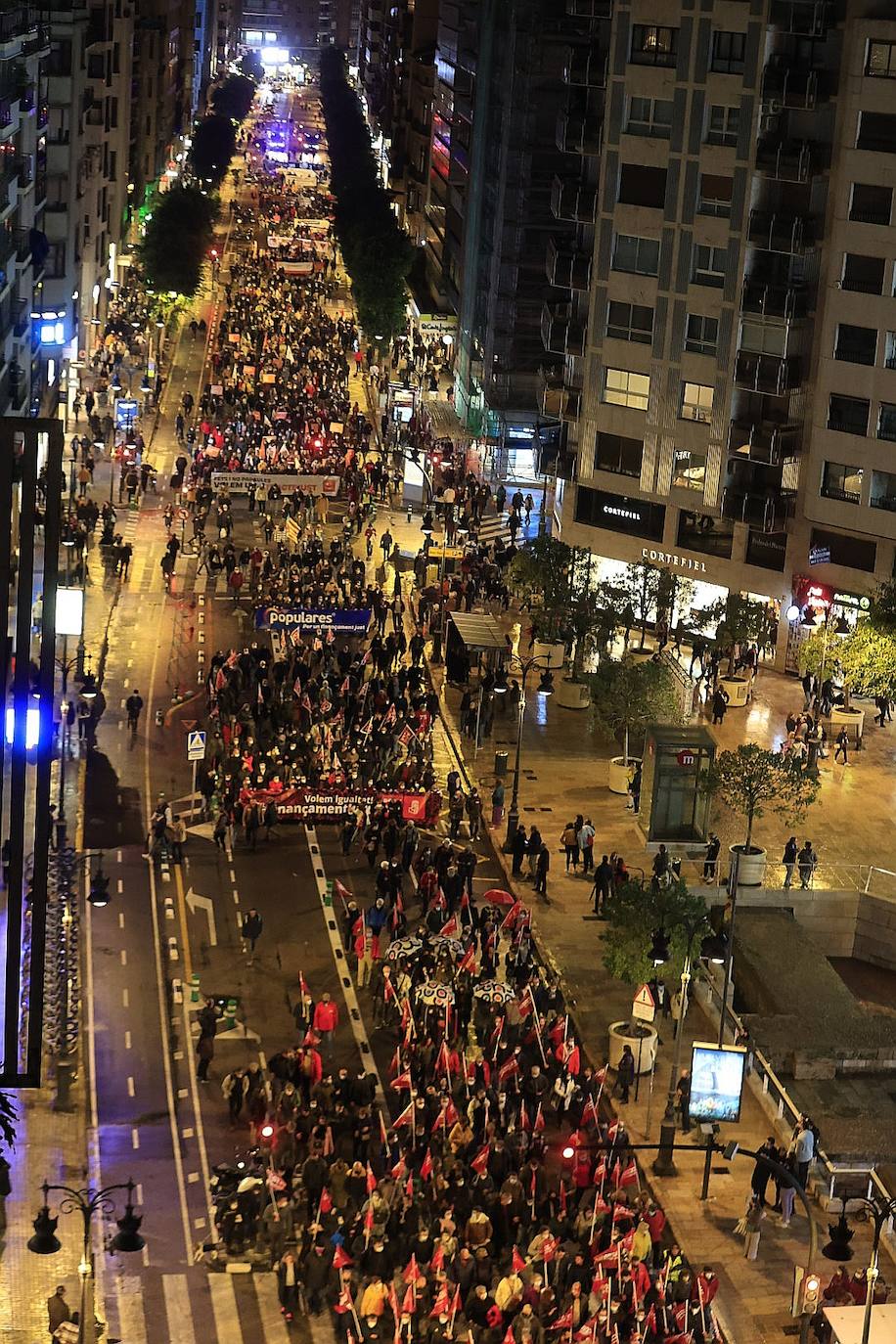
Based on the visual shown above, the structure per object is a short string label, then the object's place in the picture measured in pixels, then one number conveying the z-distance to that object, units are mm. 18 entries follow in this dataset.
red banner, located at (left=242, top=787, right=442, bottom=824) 63438
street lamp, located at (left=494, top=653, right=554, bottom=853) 64125
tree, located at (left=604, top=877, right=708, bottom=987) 51594
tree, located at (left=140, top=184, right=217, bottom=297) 143250
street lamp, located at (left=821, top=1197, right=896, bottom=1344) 35375
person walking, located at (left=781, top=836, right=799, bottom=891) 62344
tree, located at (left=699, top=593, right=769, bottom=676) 77625
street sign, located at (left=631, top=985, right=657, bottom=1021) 49906
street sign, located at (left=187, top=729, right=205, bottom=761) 62938
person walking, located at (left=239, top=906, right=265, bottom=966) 55656
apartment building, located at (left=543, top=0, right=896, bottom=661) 79438
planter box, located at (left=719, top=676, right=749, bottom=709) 78062
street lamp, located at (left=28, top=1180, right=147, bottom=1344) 36656
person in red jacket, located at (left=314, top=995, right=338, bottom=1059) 51062
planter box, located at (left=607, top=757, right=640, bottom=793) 68750
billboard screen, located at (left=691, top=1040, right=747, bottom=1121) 45438
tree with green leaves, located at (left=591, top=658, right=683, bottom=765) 67688
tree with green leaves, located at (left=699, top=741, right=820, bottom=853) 61156
